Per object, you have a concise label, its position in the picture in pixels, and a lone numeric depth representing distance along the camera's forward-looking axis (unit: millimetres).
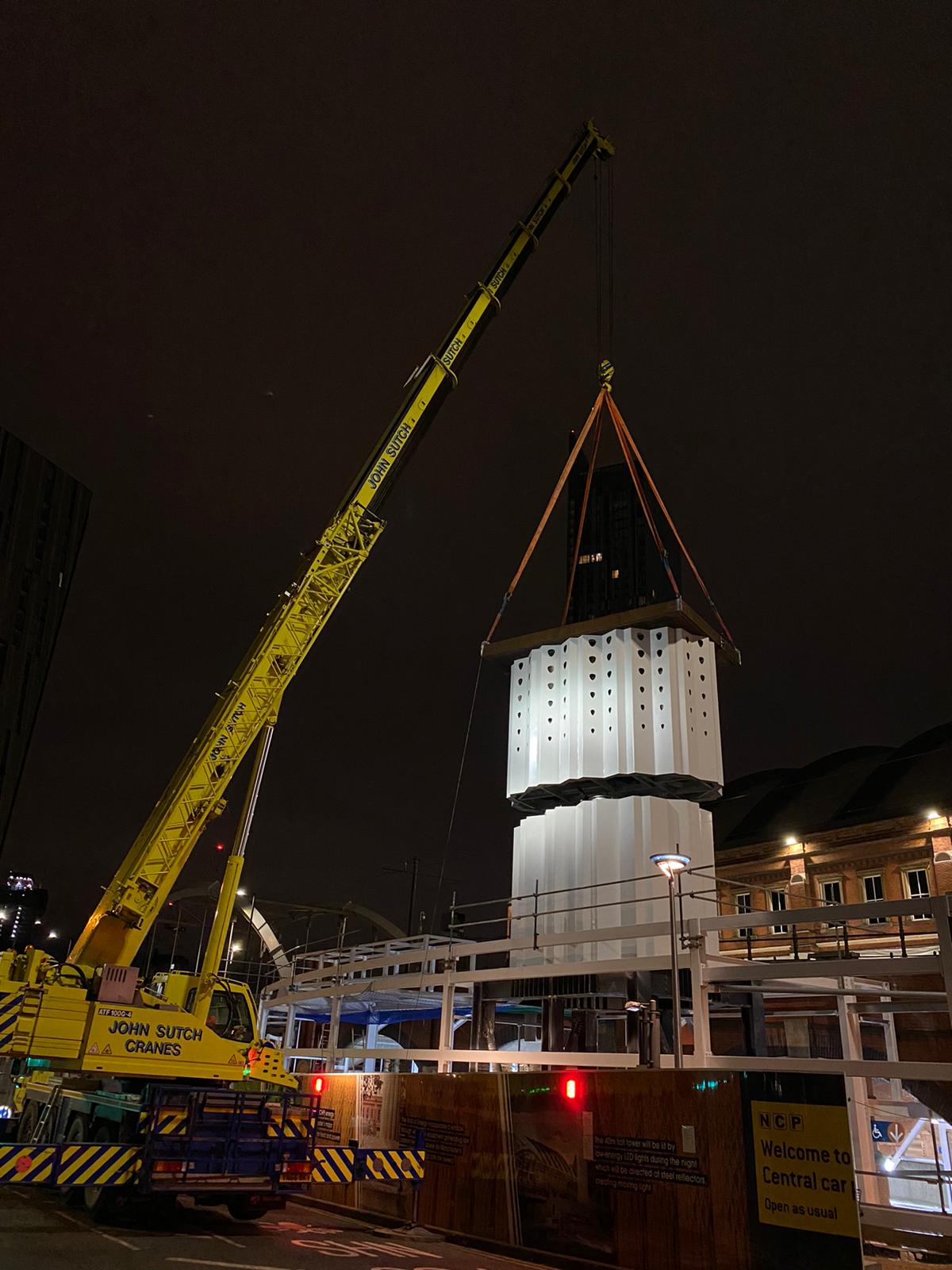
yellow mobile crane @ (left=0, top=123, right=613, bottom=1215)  12828
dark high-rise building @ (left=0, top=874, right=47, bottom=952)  86125
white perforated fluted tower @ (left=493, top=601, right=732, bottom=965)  17125
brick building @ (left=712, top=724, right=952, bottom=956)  36625
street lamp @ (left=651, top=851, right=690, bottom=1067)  11094
